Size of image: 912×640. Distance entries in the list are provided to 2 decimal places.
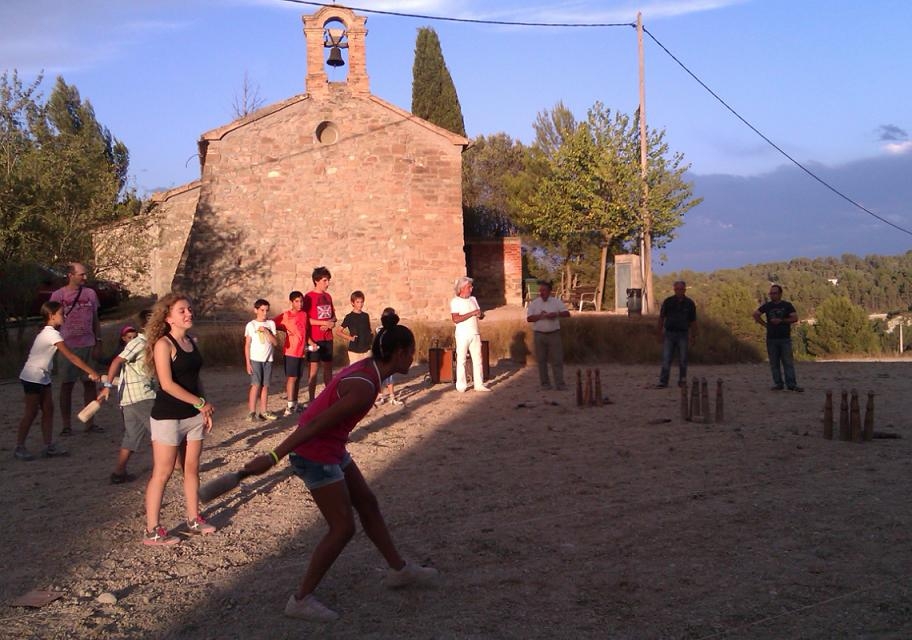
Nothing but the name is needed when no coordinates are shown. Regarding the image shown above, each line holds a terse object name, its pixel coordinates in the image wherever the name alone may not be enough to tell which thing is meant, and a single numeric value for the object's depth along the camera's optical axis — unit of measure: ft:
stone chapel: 81.82
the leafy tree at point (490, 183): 136.56
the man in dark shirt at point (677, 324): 48.21
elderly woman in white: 46.39
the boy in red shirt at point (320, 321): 40.19
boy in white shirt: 37.86
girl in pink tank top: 16.35
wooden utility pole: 85.76
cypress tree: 143.02
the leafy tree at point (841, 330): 151.43
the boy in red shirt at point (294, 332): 39.19
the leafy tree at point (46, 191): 65.21
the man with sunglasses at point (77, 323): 35.04
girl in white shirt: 30.76
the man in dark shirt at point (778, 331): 46.19
